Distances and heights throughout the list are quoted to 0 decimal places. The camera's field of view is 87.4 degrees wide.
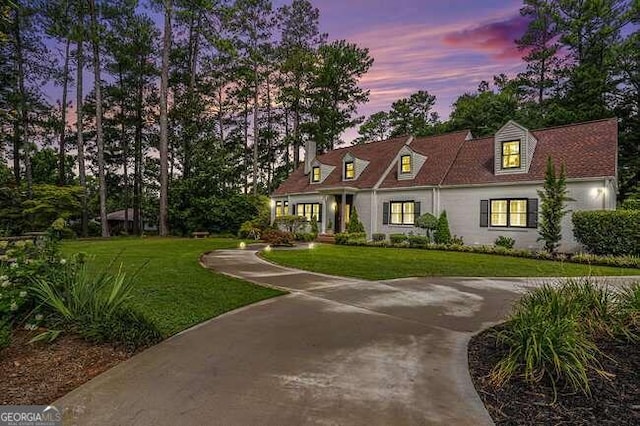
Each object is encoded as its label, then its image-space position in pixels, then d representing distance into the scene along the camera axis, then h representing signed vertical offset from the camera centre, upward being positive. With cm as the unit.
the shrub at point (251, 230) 2083 -109
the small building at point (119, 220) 3866 -106
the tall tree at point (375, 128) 3666 +950
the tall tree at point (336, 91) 3250 +1237
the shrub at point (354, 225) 1905 -64
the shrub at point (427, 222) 1656 -37
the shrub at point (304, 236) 1969 -135
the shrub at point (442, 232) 1630 -84
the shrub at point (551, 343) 304 -127
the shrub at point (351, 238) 1759 -130
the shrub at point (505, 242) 1474 -118
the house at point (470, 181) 1400 +170
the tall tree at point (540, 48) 2528 +1296
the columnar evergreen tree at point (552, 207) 1295 +35
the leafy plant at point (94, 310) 384 -119
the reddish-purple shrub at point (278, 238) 1627 -124
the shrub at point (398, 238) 1684 -121
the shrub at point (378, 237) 1812 -125
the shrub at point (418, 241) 1611 -128
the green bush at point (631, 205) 1333 +48
